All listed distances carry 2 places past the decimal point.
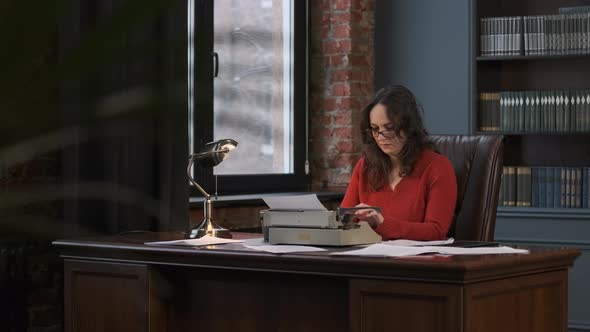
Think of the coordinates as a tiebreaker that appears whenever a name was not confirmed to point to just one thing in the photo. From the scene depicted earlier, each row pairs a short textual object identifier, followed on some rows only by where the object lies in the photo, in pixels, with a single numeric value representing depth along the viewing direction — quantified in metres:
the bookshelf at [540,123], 4.51
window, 4.35
